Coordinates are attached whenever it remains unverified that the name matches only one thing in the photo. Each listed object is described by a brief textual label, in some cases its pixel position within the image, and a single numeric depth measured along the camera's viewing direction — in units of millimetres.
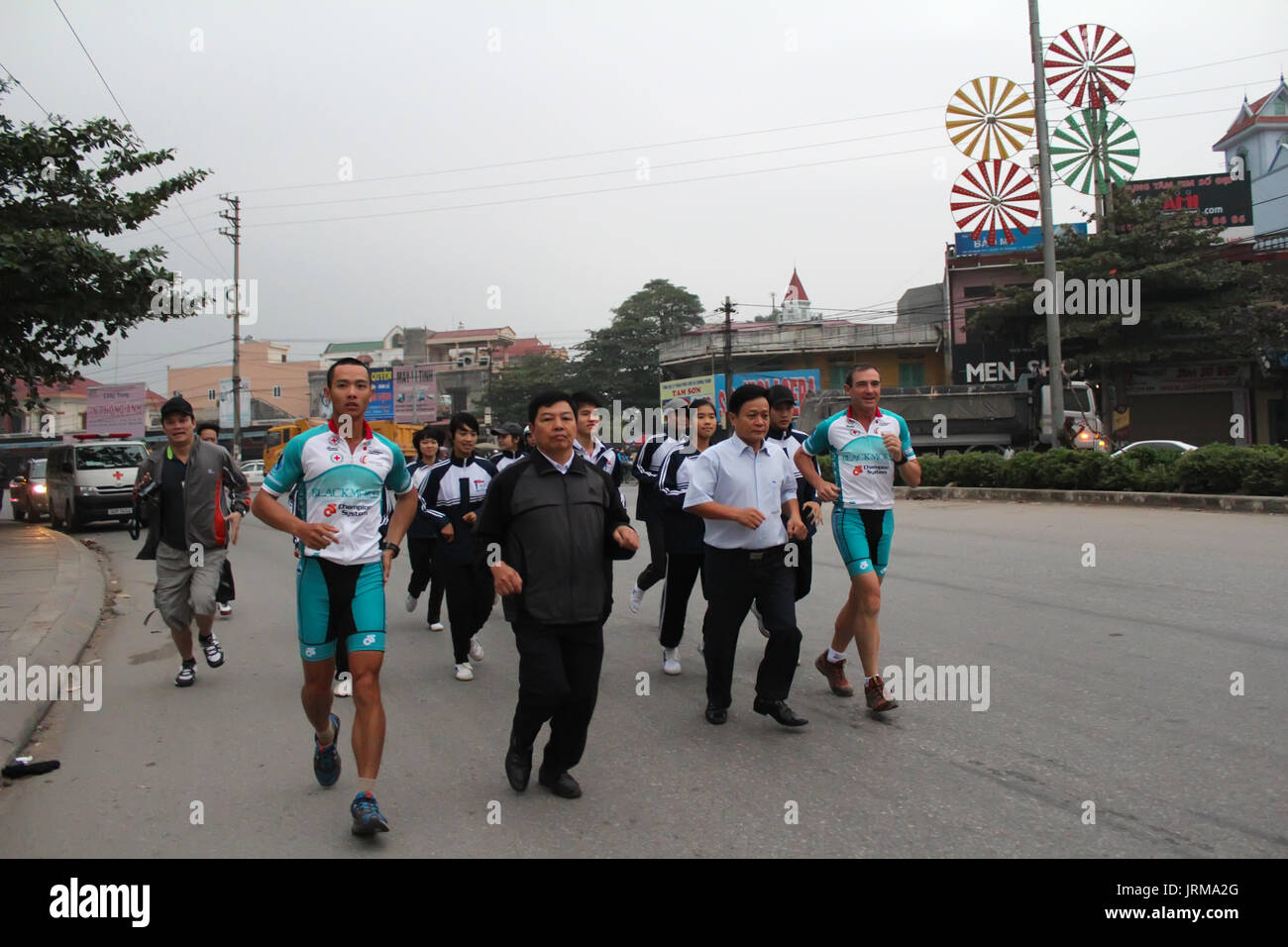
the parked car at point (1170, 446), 18158
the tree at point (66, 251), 11305
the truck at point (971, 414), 29828
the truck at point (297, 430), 34878
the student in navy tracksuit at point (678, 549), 6629
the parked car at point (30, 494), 25016
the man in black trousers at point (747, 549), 5176
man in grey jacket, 6867
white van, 20797
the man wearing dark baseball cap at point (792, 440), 6125
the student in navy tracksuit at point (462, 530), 6895
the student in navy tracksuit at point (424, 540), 7906
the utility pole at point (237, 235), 41375
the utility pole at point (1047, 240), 20500
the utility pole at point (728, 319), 39822
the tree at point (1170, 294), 30266
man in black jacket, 4266
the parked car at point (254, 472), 40594
